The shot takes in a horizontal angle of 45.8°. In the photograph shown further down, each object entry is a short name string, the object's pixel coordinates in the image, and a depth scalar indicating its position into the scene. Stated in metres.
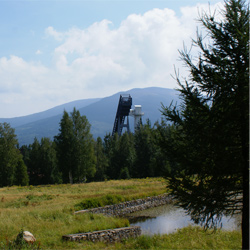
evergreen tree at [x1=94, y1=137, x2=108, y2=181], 64.06
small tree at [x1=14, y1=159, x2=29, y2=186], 50.91
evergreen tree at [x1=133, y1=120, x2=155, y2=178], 56.09
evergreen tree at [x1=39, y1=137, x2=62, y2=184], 60.54
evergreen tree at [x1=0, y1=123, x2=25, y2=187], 51.34
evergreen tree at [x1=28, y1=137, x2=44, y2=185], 65.88
